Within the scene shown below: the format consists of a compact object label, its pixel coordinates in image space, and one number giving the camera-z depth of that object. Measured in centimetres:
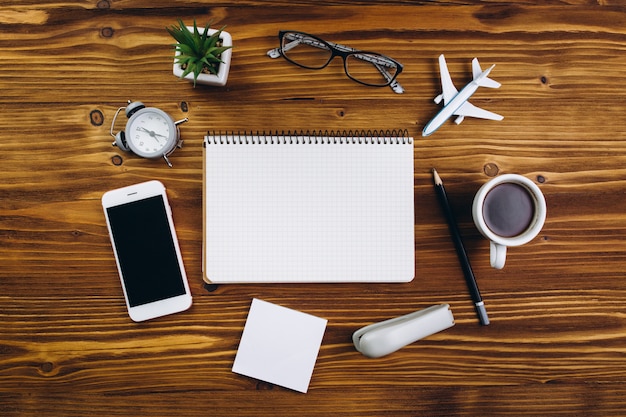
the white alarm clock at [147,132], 76
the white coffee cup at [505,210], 74
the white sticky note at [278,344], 80
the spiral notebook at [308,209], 79
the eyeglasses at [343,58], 80
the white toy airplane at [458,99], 79
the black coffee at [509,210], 75
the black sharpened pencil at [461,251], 80
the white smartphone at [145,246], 78
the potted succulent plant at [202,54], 73
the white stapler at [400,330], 74
